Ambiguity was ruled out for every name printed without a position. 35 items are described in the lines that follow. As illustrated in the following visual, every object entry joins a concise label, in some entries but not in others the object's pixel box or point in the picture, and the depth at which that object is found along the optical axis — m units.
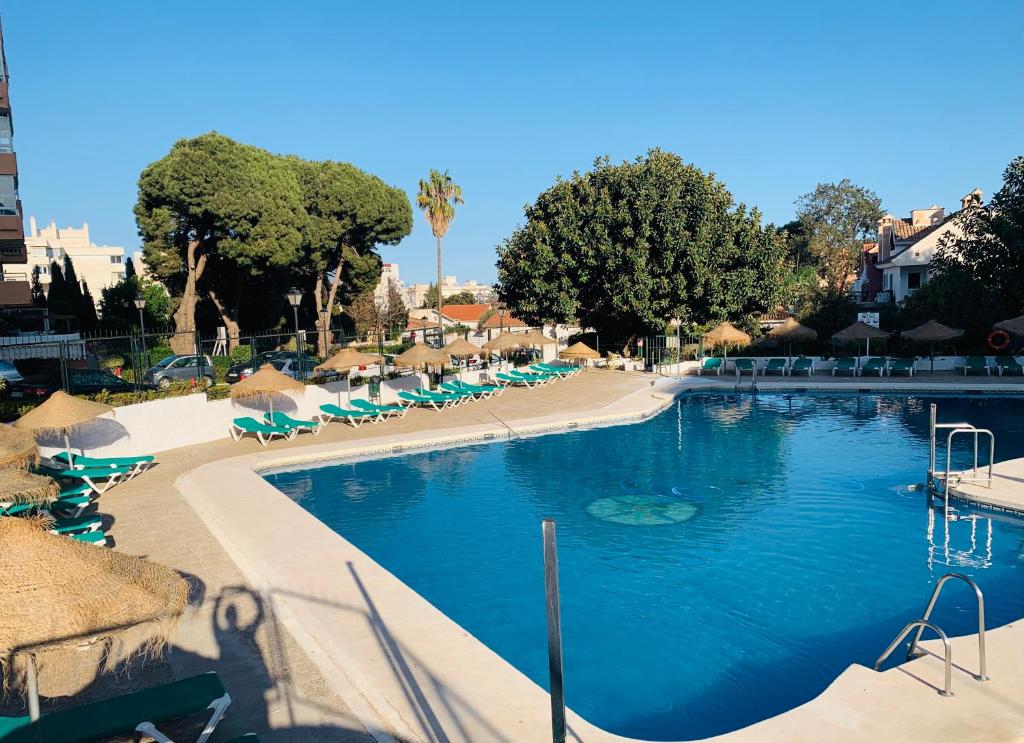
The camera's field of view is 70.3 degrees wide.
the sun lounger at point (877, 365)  29.39
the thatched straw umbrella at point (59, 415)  13.19
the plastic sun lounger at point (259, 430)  18.66
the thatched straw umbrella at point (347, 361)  21.95
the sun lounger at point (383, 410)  21.52
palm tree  43.19
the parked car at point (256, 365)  24.51
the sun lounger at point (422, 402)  23.20
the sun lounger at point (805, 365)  30.78
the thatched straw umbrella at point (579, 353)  32.25
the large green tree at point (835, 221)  64.81
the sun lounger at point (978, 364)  27.97
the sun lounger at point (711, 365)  32.19
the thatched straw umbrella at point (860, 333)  29.98
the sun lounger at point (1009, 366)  27.70
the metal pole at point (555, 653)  3.83
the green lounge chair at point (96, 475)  13.61
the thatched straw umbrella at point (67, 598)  4.74
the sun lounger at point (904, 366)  29.11
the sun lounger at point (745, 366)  31.91
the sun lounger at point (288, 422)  19.47
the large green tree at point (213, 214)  37.03
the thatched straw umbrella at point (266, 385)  18.28
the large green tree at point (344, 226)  45.03
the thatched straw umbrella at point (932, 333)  27.69
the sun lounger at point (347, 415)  20.86
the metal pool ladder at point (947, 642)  6.28
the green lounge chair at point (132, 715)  5.31
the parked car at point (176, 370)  26.23
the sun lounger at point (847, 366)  29.80
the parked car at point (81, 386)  18.84
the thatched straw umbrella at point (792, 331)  31.38
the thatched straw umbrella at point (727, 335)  31.34
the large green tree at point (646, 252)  32.47
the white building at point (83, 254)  86.12
